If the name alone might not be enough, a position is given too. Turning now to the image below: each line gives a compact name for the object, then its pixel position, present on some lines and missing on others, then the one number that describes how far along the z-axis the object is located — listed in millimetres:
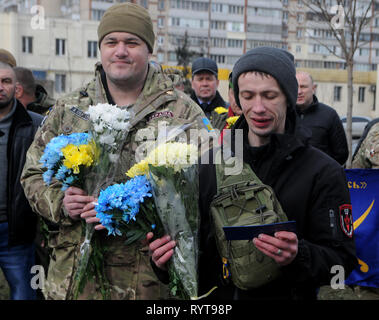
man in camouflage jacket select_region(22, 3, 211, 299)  3059
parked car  28227
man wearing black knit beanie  2348
